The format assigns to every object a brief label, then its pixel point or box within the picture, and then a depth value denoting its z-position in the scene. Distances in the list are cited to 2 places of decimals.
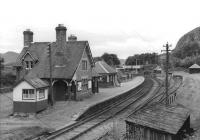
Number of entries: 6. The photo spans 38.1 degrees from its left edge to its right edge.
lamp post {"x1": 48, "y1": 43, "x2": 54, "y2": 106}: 33.21
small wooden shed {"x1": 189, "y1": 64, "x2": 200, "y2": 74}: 85.63
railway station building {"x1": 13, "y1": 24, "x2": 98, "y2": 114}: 37.41
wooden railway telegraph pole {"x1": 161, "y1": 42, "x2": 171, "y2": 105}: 31.01
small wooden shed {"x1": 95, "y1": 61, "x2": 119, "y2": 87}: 58.04
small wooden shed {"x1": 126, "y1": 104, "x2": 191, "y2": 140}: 16.59
